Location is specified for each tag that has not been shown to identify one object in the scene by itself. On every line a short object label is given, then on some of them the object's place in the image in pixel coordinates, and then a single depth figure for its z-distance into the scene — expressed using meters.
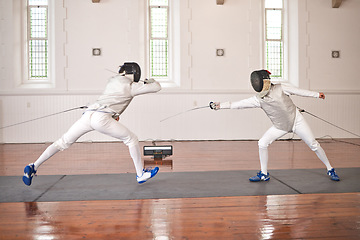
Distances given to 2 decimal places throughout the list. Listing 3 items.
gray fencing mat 2.67
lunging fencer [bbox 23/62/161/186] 2.90
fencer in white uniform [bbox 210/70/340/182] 3.10
